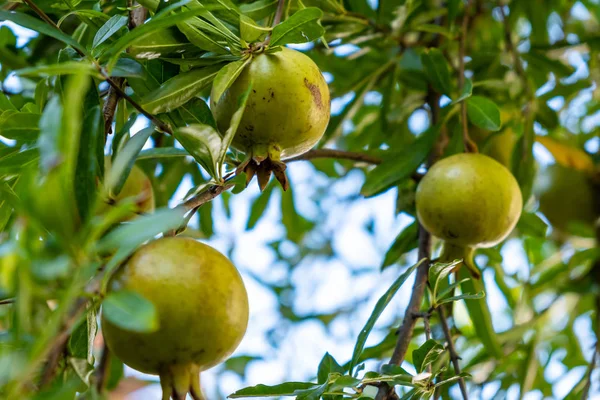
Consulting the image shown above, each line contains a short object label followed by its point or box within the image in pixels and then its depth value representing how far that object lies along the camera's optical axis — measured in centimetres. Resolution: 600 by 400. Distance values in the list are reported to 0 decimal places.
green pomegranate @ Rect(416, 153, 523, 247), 159
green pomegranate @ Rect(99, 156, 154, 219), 164
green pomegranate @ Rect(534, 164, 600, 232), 193
